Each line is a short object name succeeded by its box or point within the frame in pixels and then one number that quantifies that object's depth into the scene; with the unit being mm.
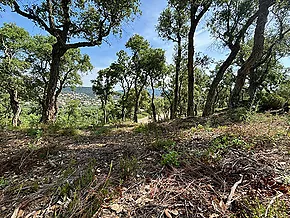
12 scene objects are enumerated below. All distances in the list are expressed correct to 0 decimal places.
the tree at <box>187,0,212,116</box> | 7805
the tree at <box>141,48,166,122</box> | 17869
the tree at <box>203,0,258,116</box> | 7527
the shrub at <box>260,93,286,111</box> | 5941
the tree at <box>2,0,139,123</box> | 6062
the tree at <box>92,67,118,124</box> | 24483
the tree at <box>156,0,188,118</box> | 12977
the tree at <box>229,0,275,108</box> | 5861
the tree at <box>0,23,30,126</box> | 12570
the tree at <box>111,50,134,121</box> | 20220
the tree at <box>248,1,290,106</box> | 10159
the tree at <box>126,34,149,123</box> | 18406
